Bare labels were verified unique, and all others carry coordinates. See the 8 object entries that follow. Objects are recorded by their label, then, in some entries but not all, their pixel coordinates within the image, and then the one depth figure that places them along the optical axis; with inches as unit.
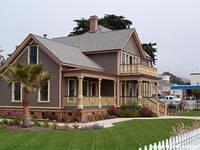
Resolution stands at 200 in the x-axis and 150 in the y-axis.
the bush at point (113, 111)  1210.0
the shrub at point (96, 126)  745.8
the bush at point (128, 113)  1188.9
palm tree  764.6
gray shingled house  1059.9
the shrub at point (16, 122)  797.7
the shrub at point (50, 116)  1038.6
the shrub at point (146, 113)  1221.1
